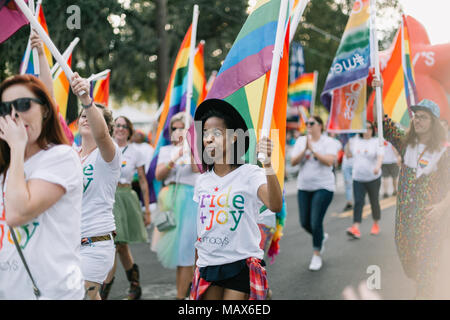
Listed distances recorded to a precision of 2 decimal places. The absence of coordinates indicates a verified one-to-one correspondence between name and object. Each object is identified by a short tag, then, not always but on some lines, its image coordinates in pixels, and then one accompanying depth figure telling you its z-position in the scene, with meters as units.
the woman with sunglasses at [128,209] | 5.08
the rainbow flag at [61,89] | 5.34
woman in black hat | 2.81
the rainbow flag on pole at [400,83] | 4.90
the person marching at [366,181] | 8.45
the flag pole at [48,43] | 2.54
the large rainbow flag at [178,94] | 5.88
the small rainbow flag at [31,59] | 4.83
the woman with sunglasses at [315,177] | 6.56
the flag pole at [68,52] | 4.76
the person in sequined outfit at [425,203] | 4.25
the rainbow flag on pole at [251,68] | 3.59
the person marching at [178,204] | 5.04
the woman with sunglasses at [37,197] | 1.94
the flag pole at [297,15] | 3.57
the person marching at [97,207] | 3.20
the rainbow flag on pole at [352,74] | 4.89
